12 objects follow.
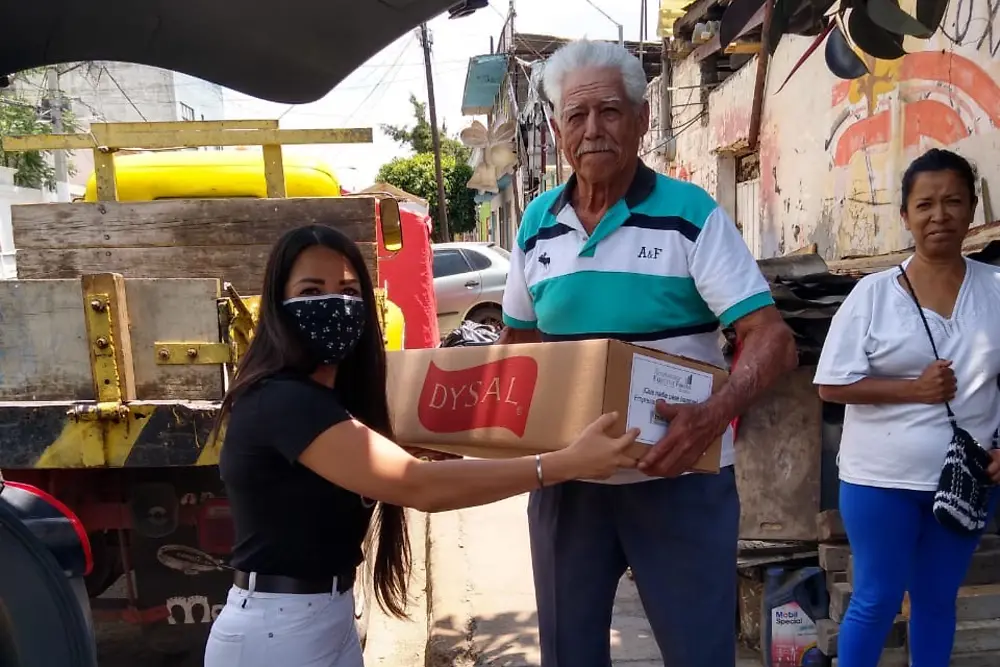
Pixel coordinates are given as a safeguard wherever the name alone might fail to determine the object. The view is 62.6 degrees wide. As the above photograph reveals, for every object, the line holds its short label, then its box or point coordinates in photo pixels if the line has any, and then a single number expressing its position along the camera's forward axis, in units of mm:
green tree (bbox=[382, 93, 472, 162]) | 36156
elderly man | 1743
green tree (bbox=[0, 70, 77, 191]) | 16422
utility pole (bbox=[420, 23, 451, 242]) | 22983
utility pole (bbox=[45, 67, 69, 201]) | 17047
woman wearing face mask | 1518
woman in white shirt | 2279
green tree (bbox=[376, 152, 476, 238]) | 28734
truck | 2600
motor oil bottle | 2883
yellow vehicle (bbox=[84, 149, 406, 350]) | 4145
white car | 11312
